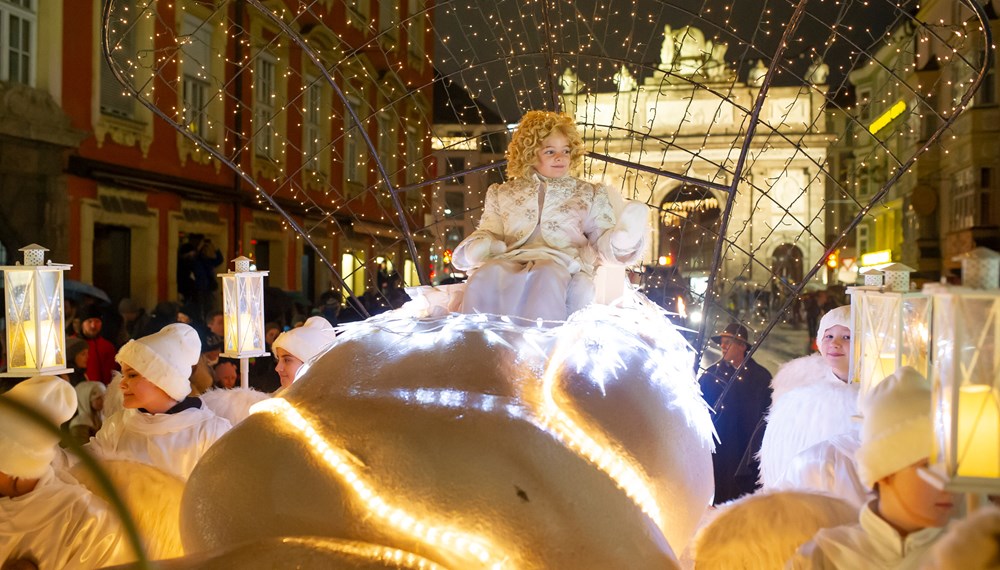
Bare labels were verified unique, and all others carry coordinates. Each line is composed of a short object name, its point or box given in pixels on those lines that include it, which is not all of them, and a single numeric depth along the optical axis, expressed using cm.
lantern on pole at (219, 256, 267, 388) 595
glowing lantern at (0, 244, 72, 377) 456
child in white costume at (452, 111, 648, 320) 376
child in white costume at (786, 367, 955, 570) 209
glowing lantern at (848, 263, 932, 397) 343
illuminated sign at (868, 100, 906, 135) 2594
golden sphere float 209
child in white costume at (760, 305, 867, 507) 322
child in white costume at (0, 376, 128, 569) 287
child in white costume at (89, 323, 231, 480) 358
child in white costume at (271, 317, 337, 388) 483
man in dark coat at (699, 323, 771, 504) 584
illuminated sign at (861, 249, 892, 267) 3183
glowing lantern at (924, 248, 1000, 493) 202
